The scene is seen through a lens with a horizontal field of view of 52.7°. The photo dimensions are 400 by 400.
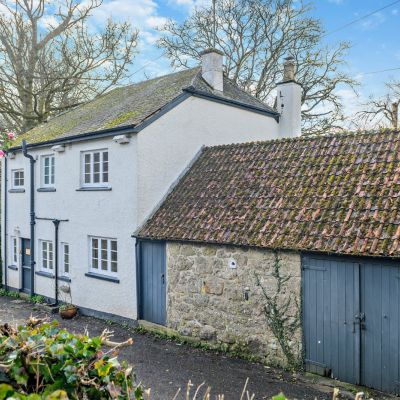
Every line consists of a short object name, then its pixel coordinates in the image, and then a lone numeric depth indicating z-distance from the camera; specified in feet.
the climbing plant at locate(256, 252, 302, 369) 28.60
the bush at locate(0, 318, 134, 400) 9.43
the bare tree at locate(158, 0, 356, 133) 76.81
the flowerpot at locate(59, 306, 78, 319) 44.52
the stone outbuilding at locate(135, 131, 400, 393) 25.34
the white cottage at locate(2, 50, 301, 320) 40.81
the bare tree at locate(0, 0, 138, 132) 73.26
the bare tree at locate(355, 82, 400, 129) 78.69
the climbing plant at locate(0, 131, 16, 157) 36.66
